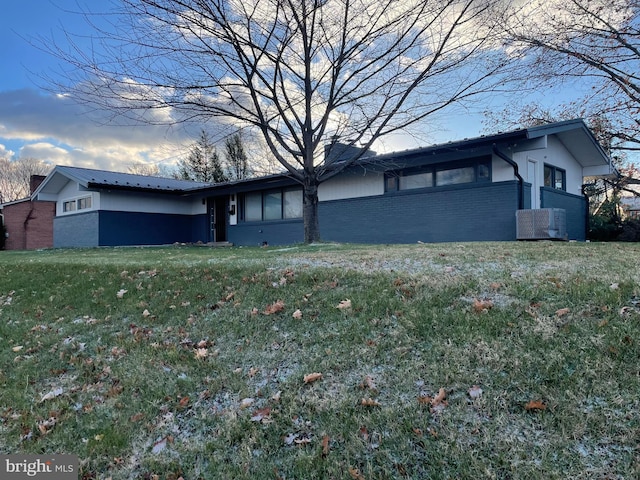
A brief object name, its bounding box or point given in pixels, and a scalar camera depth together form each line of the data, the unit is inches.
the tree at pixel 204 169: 1437.0
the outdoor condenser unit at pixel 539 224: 402.3
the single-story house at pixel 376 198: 435.2
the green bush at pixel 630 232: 624.4
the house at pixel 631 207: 971.0
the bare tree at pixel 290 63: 316.8
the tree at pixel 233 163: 1292.3
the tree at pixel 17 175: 1509.6
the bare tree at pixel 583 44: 511.5
